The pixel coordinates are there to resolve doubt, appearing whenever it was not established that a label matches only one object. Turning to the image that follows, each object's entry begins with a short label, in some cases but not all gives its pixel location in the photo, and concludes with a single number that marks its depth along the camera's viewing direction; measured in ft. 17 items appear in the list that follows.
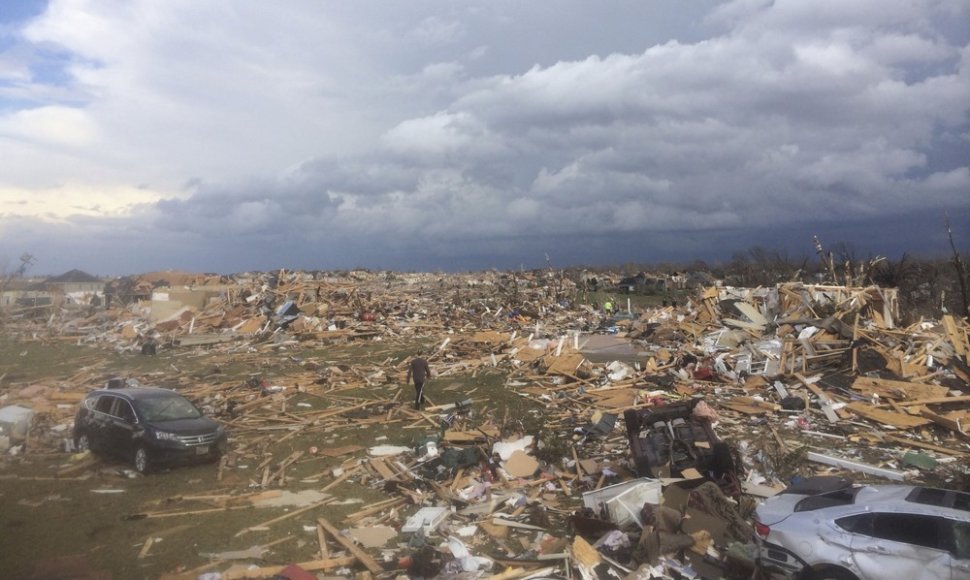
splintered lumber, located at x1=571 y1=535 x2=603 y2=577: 23.79
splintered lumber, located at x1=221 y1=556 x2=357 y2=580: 24.35
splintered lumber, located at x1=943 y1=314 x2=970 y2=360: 54.70
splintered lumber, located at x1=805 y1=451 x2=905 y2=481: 35.45
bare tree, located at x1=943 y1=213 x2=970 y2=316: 77.66
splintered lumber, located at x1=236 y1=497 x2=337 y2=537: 29.84
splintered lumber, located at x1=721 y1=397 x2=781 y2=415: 48.75
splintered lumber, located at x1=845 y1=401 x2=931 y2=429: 44.19
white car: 18.35
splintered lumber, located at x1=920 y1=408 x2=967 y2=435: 42.57
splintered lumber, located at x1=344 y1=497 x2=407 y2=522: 31.36
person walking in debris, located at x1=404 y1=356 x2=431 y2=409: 52.90
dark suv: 37.37
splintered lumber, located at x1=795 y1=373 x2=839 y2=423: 46.69
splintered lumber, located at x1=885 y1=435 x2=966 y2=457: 39.50
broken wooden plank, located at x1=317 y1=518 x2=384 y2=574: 25.22
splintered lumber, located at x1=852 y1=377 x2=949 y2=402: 49.32
